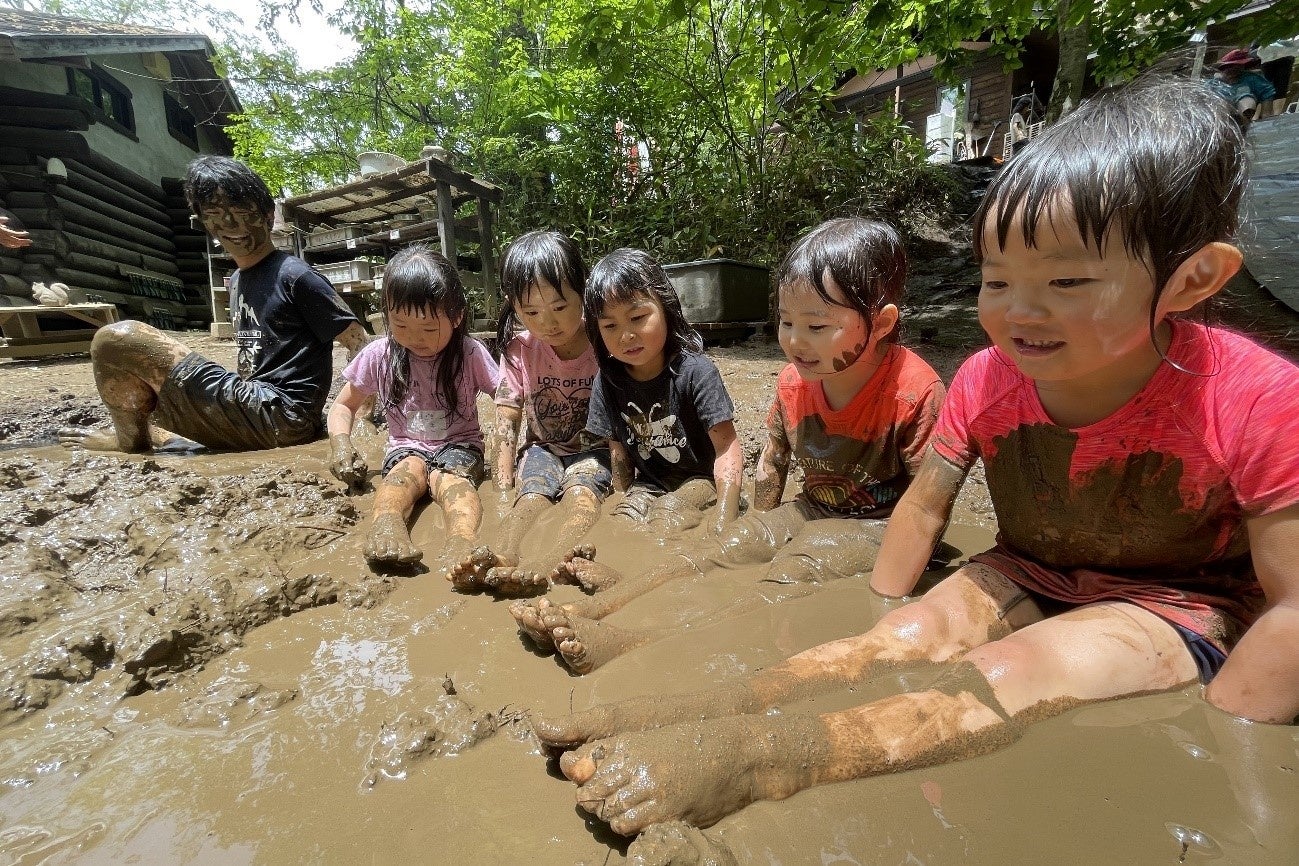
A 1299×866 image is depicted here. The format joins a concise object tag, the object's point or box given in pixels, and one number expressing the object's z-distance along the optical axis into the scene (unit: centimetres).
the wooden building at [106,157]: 972
